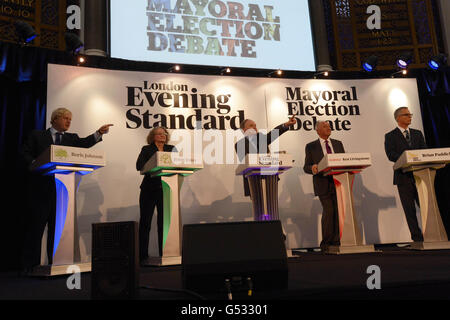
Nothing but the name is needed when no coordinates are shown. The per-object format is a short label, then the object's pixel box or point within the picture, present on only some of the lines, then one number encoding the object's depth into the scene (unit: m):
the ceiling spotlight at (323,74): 6.00
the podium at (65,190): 3.17
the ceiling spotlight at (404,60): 5.73
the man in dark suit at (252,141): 4.46
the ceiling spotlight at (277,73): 5.78
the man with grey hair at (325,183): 4.51
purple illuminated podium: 4.07
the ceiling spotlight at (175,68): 5.44
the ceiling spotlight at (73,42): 4.71
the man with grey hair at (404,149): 4.51
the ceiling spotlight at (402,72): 5.95
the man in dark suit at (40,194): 3.47
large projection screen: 5.39
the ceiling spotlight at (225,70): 5.60
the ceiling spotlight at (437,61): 5.82
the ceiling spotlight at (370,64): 5.74
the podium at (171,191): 3.83
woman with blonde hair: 4.33
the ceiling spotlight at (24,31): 4.41
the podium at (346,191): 4.16
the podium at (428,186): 4.22
